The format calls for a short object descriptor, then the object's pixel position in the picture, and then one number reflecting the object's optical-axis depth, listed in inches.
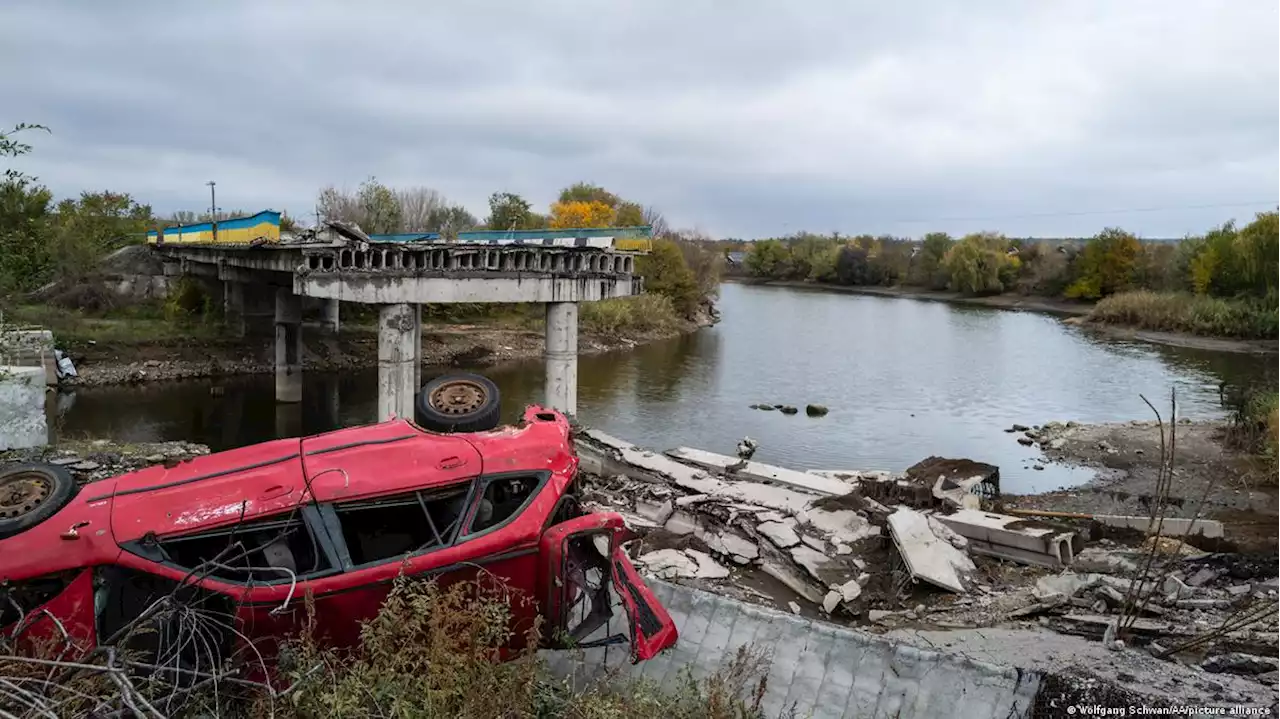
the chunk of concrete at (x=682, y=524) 550.6
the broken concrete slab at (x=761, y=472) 617.3
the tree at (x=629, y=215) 2939.2
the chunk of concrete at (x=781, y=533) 514.3
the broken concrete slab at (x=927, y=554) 474.6
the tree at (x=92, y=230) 1641.2
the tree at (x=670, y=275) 2422.5
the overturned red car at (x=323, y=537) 233.9
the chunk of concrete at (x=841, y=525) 530.0
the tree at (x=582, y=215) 2691.9
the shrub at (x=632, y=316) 2047.2
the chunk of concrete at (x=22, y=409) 642.2
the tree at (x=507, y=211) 2642.7
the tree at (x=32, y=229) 1413.6
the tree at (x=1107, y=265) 3073.3
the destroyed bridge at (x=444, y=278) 826.2
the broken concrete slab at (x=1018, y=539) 518.0
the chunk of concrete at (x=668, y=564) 483.2
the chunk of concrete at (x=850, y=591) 463.5
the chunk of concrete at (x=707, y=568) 488.4
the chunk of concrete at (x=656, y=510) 568.1
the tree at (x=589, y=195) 3380.9
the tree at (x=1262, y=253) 2191.2
